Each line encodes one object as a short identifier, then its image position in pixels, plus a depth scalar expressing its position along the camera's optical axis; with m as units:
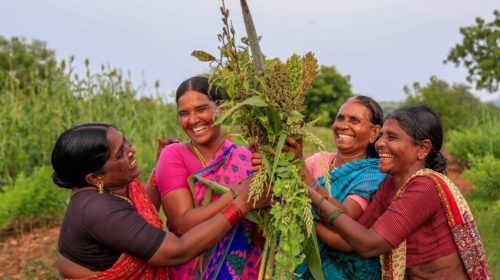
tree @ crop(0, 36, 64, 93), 9.06
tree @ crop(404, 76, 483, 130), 17.95
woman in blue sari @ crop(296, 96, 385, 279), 2.56
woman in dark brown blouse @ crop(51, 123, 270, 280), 2.21
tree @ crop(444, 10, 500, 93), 27.25
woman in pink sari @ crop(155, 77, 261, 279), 2.55
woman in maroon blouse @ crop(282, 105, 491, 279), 2.28
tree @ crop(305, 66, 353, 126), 23.16
